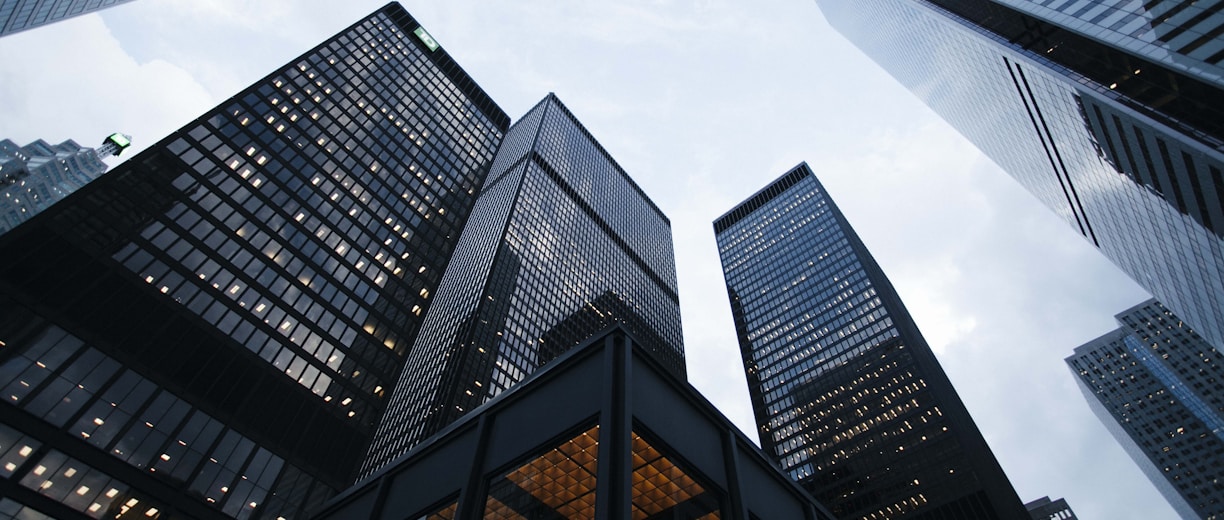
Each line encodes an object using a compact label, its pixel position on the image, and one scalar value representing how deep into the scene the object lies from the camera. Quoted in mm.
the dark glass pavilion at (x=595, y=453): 15930
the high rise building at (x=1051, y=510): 171625
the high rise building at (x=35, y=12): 66125
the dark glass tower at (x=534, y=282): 95188
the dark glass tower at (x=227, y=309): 42750
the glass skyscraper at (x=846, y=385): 100875
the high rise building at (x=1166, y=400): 146125
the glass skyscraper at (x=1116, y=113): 45562
